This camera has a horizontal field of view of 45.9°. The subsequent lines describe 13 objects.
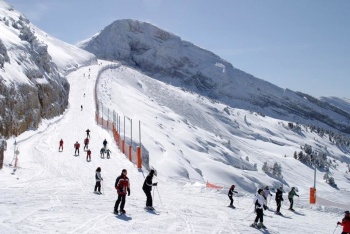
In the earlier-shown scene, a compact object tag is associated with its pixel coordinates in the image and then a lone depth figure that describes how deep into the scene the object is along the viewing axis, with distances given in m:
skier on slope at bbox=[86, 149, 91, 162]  29.85
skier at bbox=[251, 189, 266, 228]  15.60
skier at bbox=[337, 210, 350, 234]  14.22
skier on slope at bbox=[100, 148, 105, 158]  31.43
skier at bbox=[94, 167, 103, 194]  19.28
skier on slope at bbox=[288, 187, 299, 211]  21.69
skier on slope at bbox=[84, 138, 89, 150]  34.56
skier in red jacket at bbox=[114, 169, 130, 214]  14.78
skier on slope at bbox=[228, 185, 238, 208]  20.24
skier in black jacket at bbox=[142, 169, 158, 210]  15.91
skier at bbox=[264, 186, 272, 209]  20.68
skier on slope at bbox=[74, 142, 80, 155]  32.09
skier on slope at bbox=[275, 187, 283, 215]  20.02
